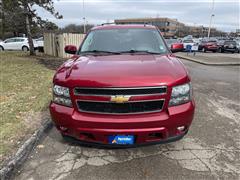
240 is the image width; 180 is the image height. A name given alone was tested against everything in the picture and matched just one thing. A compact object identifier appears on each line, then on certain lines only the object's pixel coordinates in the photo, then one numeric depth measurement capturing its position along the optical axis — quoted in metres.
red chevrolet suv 2.12
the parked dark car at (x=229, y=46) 19.37
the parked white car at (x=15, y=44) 18.22
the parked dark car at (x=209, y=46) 20.60
